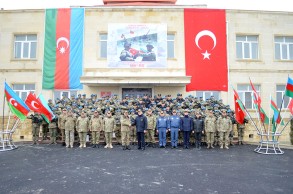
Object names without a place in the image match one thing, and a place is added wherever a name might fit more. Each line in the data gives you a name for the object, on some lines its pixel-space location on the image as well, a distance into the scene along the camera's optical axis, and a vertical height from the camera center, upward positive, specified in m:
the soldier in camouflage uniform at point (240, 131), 12.02 -0.96
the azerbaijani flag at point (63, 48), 15.77 +4.23
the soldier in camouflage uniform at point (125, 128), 10.52 -0.71
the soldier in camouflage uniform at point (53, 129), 11.53 -0.83
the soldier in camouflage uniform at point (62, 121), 11.26 -0.43
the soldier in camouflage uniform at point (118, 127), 11.45 -0.72
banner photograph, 15.78 +4.33
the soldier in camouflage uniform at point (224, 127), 11.03 -0.69
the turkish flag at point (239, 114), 10.70 -0.10
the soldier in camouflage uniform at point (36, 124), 11.58 -0.59
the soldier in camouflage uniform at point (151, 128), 11.13 -0.74
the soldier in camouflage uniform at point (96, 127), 10.95 -0.68
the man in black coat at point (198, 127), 10.92 -0.68
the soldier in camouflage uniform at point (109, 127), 10.74 -0.67
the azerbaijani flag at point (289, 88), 9.36 +0.93
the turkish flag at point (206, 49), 15.95 +4.22
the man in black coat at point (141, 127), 10.29 -0.65
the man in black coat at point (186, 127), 10.83 -0.68
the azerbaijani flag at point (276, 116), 10.03 -0.17
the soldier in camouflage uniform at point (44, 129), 12.04 -0.87
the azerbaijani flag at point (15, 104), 10.12 +0.33
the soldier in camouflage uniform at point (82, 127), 10.84 -0.68
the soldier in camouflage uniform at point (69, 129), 10.88 -0.77
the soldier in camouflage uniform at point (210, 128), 10.95 -0.73
